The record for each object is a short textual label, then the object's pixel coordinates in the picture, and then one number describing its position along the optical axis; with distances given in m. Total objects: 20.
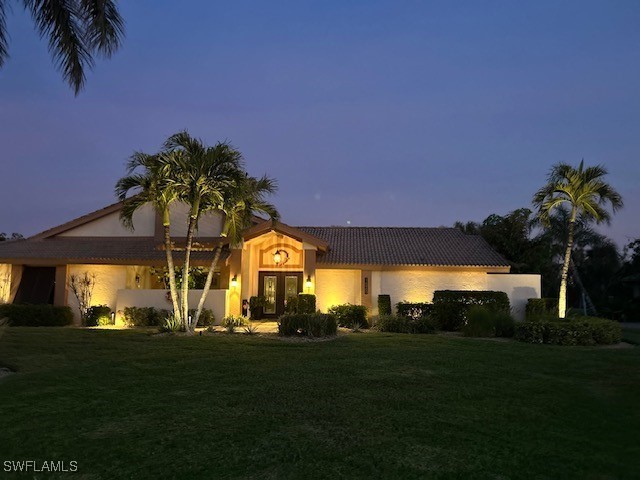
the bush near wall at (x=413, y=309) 19.44
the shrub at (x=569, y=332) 14.95
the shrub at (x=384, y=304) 20.61
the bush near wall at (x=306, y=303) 19.66
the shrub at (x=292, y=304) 20.23
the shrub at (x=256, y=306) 21.98
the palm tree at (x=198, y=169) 15.74
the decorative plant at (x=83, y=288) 20.90
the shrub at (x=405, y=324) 17.61
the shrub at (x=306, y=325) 15.14
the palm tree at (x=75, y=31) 9.38
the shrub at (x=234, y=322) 18.10
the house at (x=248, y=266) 21.33
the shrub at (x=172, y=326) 16.09
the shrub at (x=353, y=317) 19.84
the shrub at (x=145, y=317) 19.52
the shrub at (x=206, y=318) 19.56
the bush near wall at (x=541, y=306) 19.83
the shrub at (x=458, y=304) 18.59
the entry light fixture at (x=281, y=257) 23.30
